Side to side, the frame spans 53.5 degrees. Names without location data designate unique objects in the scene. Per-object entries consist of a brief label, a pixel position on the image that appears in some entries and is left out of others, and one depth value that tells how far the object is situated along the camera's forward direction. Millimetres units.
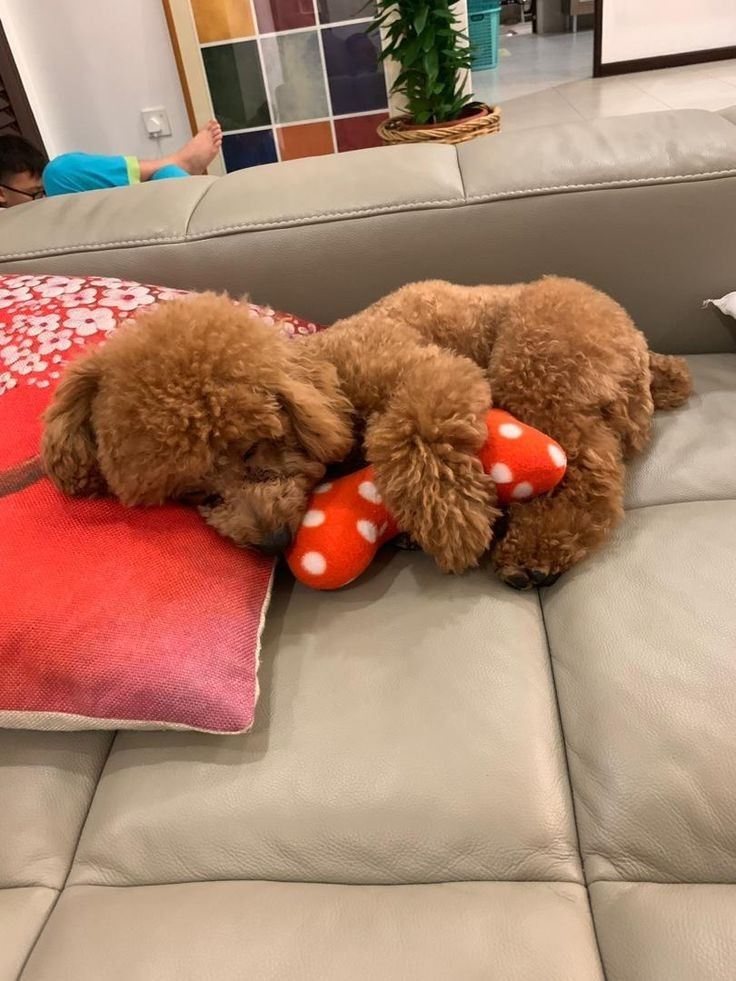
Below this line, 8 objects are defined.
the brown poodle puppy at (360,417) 934
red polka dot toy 991
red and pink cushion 842
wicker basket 2621
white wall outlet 3406
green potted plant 2625
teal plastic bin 5738
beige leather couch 677
